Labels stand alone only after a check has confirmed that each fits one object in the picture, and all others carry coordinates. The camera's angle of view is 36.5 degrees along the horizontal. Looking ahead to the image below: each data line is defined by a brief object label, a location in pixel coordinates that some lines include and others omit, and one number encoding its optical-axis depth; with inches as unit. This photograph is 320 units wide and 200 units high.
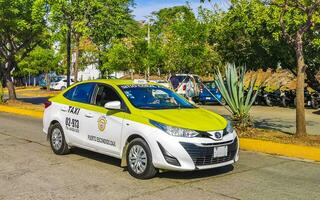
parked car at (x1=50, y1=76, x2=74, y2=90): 1856.5
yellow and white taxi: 284.5
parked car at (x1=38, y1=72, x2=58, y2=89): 1995.6
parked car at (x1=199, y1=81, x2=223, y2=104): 1053.5
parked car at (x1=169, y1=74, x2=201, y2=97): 1062.4
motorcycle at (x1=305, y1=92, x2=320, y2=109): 948.0
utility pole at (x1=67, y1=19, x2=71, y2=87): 783.1
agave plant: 457.7
